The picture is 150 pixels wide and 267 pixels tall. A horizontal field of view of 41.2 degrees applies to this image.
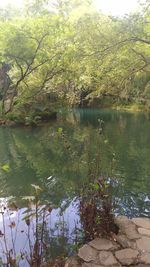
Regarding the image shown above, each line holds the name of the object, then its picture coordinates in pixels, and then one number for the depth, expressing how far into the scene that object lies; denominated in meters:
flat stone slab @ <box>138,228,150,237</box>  3.01
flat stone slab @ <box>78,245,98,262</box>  2.59
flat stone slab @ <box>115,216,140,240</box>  2.95
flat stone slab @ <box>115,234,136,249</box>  2.76
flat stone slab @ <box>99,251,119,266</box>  2.49
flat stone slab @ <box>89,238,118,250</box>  2.74
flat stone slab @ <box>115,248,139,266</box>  2.51
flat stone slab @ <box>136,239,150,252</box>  2.69
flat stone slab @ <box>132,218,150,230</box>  3.20
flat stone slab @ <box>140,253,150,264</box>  2.51
